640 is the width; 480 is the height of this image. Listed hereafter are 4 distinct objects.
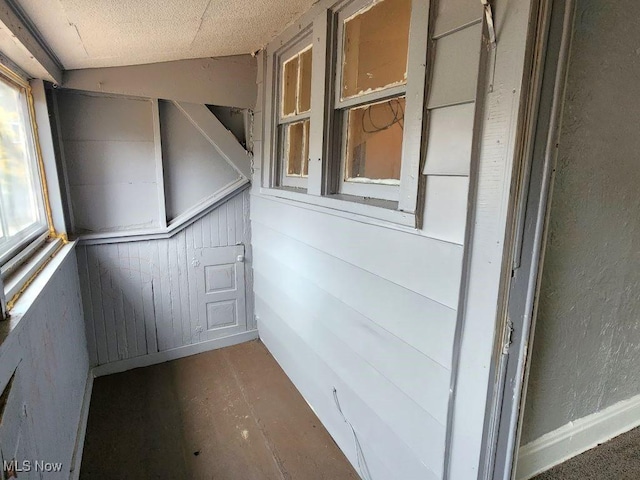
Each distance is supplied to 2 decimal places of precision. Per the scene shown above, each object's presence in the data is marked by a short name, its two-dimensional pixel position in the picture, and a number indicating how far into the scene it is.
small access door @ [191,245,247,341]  2.74
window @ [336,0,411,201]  1.33
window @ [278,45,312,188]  2.02
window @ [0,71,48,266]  1.39
